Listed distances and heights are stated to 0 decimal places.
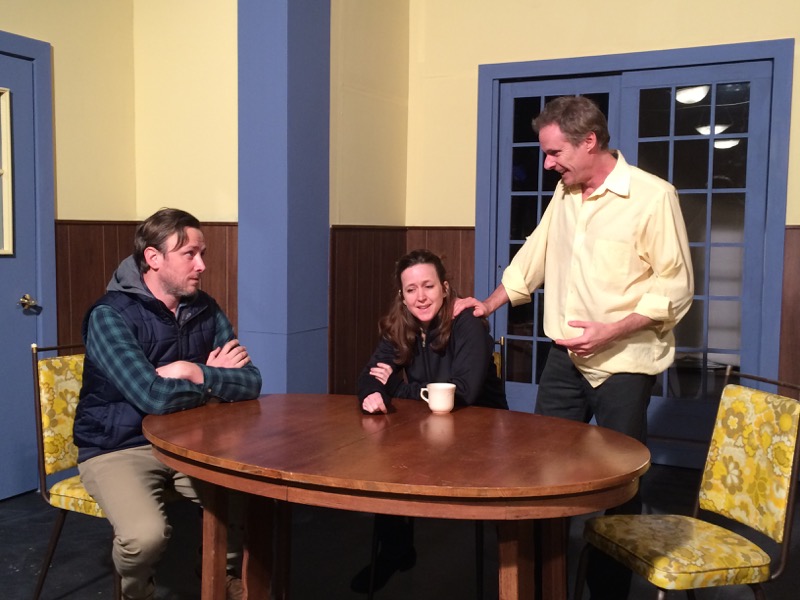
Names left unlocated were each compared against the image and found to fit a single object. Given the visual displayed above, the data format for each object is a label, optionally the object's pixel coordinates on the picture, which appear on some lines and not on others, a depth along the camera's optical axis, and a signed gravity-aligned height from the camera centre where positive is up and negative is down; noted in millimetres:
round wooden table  1748 -522
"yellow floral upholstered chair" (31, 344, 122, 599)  2746 -667
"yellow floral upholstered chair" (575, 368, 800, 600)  2158 -766
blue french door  4535 +283
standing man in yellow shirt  2541 -108
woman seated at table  2732 -347
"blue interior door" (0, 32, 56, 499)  3938 -126
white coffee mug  2447 -468
